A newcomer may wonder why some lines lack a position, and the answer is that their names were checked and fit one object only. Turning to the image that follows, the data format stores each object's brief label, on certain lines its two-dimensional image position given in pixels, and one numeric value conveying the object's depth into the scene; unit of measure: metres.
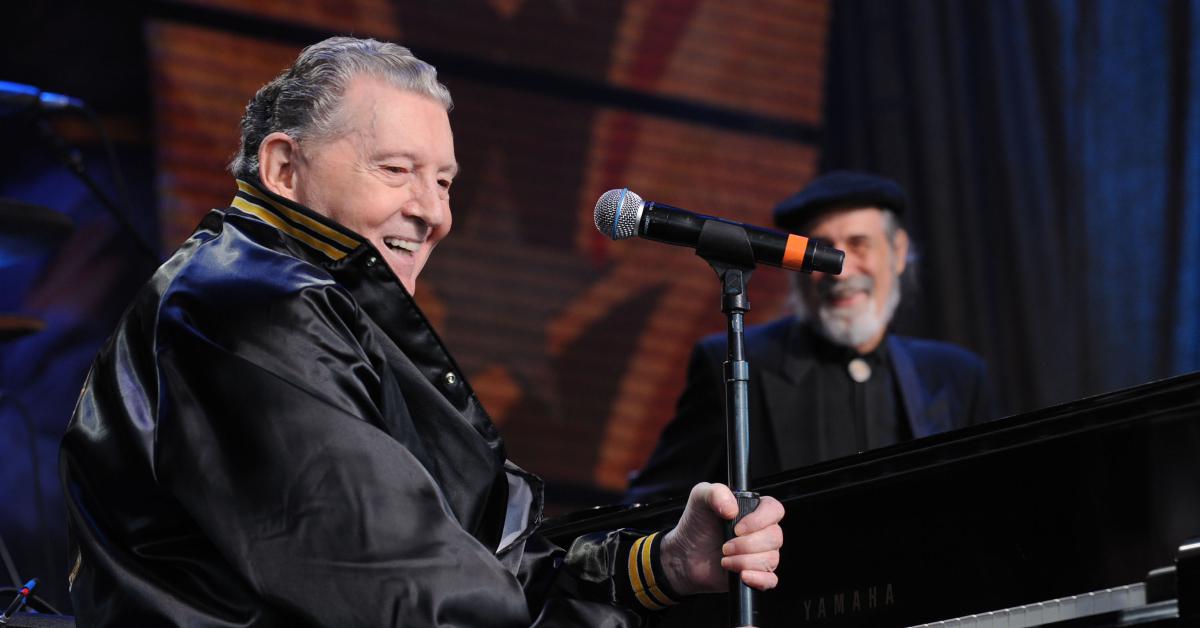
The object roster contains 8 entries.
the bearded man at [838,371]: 8.42
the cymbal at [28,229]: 6.45
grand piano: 3.87
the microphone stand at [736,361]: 3.85
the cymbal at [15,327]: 6.63
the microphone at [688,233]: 4.10
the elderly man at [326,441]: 3.41
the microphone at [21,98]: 7.01
